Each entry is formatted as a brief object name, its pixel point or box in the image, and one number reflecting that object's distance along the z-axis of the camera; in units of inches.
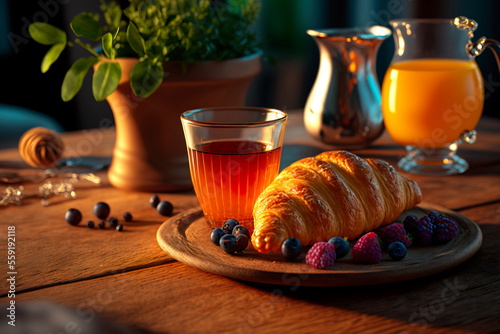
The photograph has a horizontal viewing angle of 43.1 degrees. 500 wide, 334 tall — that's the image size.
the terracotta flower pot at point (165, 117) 51.1
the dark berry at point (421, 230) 36.9
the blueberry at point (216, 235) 38.0
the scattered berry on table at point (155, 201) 49.0
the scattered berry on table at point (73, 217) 45.3
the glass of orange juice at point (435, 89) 56.1
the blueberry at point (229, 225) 38.8
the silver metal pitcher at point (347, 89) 61.3
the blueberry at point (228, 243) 36.2
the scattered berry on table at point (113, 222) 45.3
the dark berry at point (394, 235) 36.3
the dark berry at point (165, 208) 46.9
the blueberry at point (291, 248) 34.5
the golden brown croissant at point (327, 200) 35.5
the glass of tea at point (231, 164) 41.2
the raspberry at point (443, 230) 37.1
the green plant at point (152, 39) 48.2
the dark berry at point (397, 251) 34.7
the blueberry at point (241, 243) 36.1
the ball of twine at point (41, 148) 58.4
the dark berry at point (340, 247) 34.8
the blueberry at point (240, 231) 37.7
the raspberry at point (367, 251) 34.1
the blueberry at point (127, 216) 45.8
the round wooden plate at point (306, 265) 32.8
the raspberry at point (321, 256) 33.3
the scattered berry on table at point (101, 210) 46.2
